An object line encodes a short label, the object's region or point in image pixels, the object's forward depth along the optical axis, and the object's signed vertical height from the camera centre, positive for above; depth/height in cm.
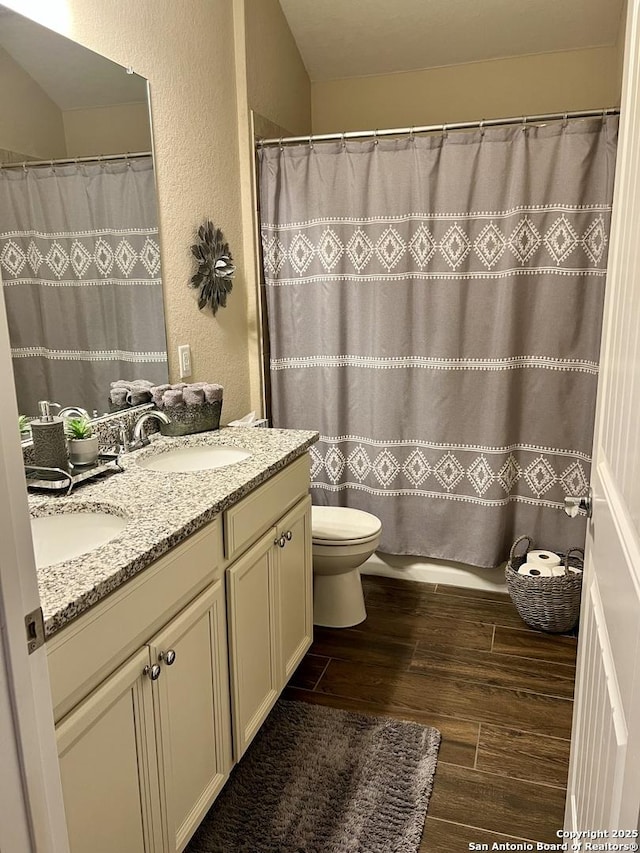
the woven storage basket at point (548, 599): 251 -117
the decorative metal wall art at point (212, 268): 248 +12
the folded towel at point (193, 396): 221 -32
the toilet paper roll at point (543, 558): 261 -105
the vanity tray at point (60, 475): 163 -44
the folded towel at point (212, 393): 226 -32
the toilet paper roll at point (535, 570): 256 -108
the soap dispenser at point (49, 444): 168 -36
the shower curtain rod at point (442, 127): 239 +64
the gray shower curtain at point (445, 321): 251 -11
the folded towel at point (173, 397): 219 -32
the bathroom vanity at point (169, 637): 114 -72
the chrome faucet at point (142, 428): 206 -40
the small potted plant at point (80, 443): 179 -38
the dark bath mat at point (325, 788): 166 -135
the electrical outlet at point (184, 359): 238 -22
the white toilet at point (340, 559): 251 -100
